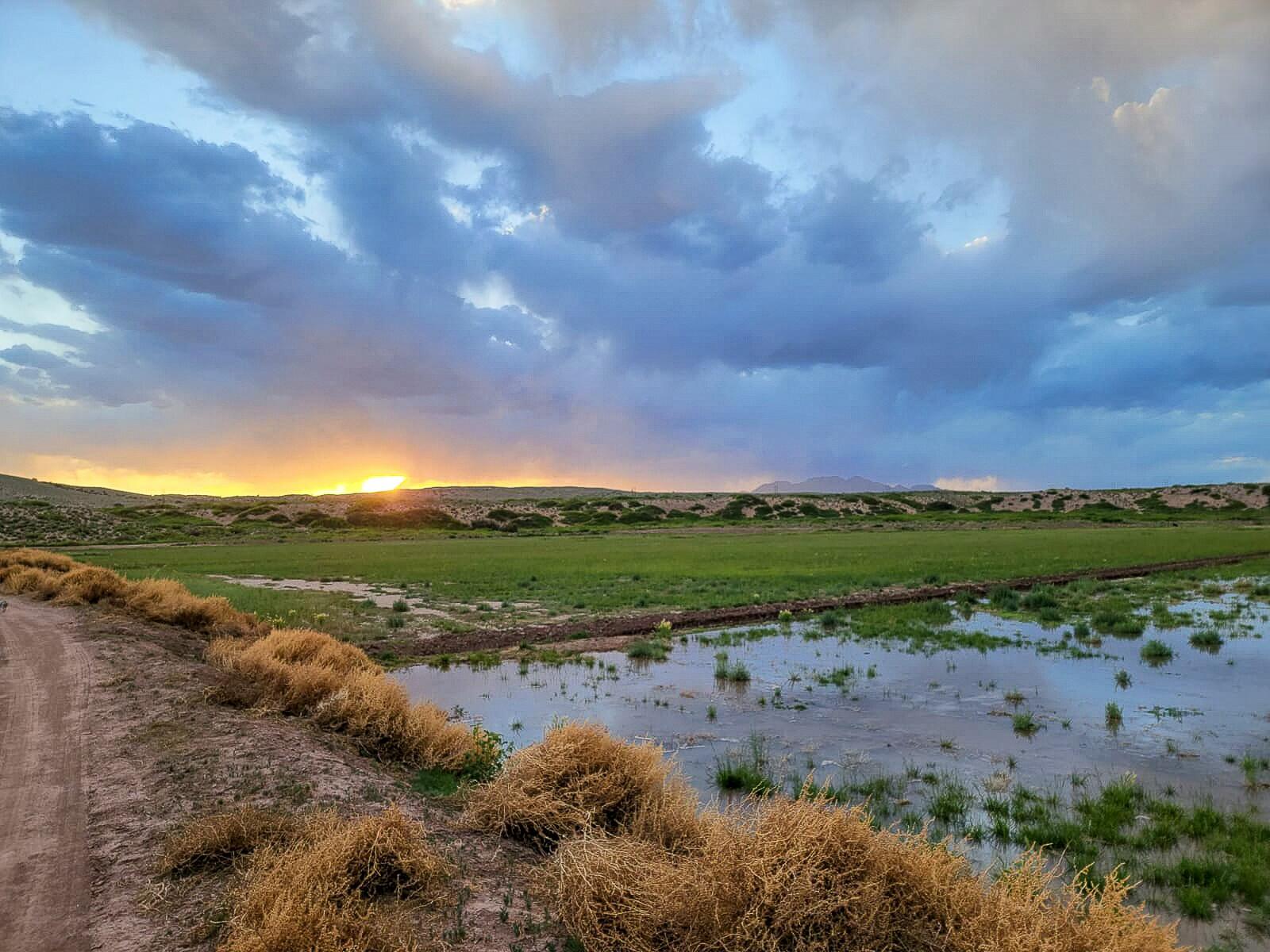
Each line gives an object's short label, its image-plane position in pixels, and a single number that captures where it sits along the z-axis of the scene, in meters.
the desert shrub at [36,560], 32.91
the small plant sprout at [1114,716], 12.21
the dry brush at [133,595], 20.23
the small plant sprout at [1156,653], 17.38
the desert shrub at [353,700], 10.65
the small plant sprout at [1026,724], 11.84
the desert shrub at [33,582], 25.47
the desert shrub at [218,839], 6.57
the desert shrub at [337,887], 4.94
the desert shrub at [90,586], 23.67
